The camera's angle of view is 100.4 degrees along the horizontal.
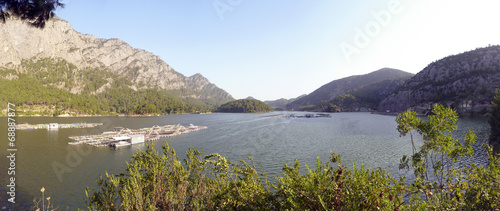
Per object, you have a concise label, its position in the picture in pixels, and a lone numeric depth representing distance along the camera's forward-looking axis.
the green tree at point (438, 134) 8.59
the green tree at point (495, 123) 38.03
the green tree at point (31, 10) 9.40
